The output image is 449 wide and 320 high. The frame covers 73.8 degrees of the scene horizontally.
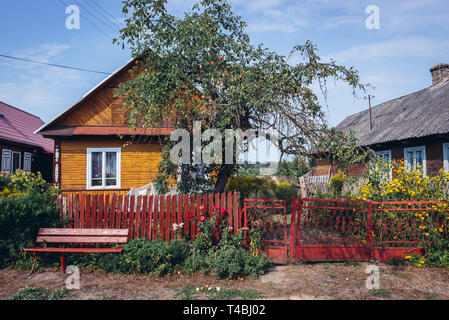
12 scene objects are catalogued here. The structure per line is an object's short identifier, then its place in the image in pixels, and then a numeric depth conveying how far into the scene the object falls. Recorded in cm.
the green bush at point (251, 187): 1288
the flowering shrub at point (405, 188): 707
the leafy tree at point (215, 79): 658
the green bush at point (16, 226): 625
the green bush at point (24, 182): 1160
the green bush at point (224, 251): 573
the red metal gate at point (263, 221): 631
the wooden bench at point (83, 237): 617
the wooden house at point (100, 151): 1237
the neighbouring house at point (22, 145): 1694
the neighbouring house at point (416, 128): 1112
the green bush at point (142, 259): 584
